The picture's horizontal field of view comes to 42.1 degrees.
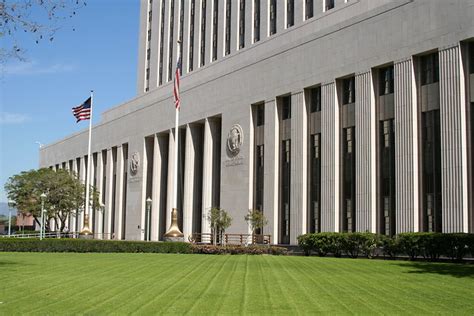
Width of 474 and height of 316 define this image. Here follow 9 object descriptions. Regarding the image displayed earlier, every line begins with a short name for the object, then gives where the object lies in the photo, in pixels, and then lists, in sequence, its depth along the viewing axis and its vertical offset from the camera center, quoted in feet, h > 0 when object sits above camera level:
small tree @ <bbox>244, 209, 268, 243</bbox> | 143.60 +0.63
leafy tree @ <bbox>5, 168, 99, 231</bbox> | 228.84 +10.64
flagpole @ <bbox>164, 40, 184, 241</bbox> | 139.68 -2.35
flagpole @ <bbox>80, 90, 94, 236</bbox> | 175.22 -0.72
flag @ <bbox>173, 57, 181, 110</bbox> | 137.80 +30.11
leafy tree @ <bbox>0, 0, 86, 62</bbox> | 60.85 +20.90
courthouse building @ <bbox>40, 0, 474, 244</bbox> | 105.70 +22.11
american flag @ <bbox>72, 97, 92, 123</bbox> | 180.45 +32.43
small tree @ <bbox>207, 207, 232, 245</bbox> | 151.84 +0.41
